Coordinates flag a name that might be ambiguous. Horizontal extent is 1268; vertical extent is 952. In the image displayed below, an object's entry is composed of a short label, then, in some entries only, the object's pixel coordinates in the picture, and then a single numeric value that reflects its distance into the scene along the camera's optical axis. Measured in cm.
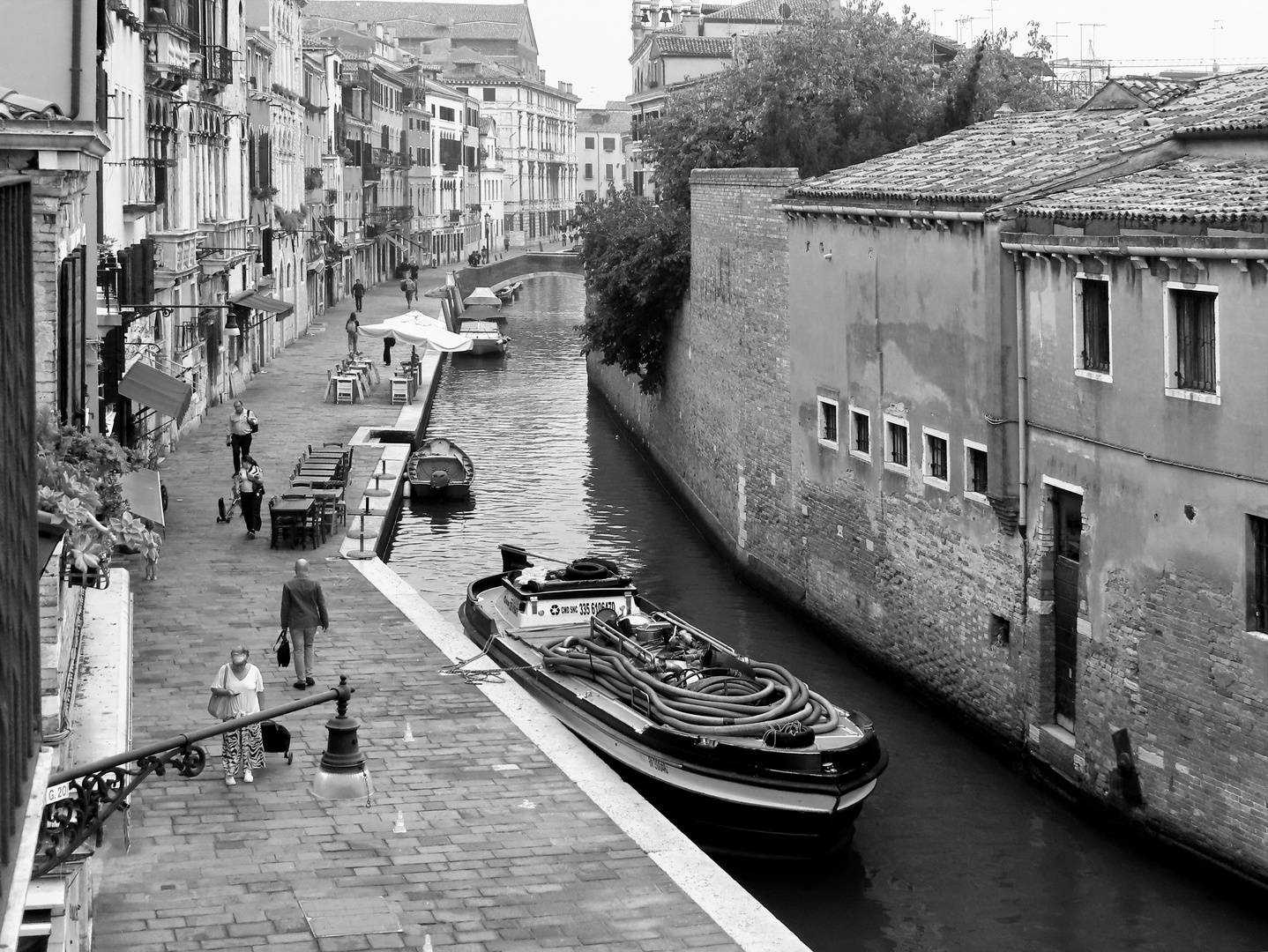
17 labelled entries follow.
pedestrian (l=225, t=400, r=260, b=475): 2903
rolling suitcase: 1490
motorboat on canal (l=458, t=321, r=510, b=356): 5838
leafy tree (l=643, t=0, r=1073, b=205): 3444
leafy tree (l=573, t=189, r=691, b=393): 3544
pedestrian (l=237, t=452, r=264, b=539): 2455
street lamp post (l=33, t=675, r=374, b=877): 800
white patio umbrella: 4256
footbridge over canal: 8331
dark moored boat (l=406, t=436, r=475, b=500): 3256
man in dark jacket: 1727
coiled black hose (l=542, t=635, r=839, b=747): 1546
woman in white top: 1461
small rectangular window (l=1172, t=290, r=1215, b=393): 1480
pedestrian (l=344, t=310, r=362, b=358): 4772
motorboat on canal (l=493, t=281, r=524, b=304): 8500
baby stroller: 2575
